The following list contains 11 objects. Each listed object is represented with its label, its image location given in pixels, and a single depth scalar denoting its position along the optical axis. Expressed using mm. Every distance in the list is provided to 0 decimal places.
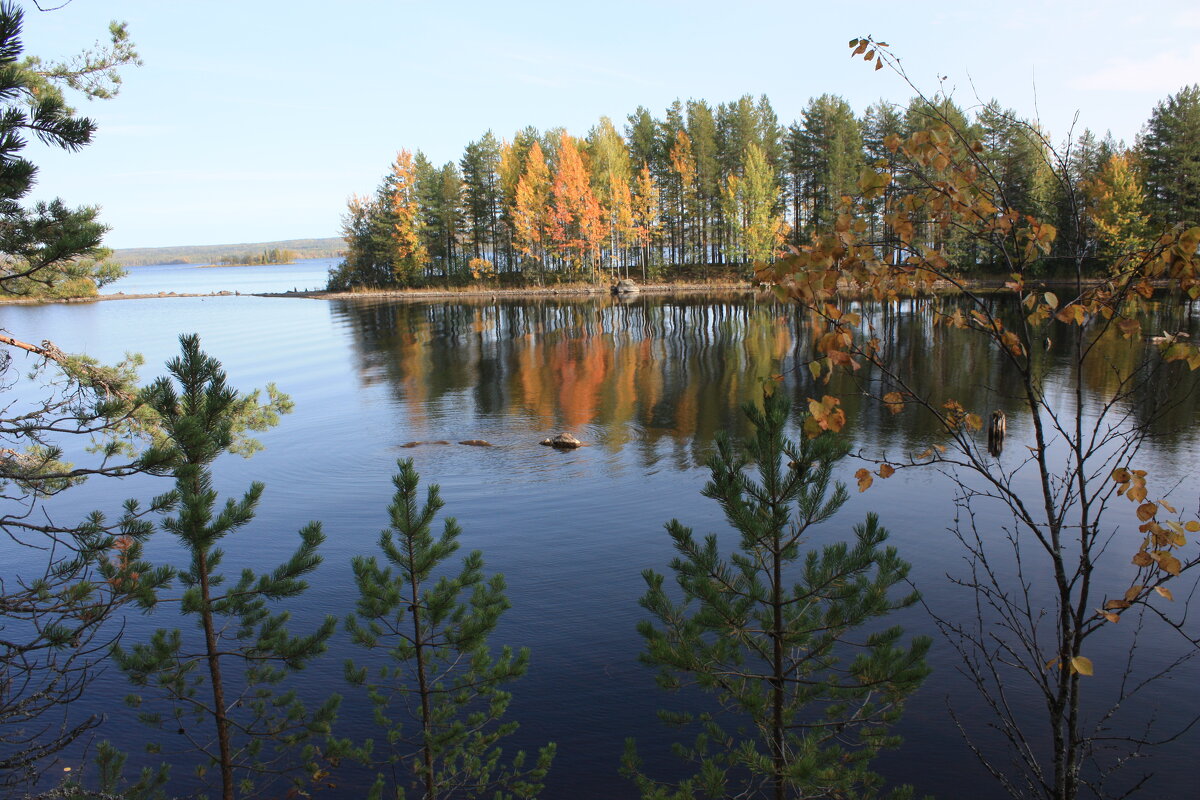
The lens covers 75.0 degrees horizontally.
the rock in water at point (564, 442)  17062
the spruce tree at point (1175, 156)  45125
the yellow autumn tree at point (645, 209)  62938
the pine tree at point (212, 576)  4930
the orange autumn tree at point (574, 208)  61344
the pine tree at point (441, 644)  5828
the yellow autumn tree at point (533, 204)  62281
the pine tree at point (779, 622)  4949
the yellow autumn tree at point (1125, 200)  45312
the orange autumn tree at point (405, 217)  65062
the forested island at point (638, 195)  57781
